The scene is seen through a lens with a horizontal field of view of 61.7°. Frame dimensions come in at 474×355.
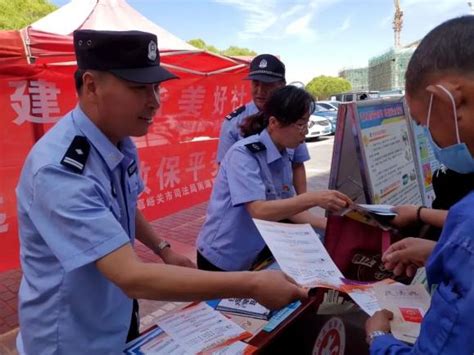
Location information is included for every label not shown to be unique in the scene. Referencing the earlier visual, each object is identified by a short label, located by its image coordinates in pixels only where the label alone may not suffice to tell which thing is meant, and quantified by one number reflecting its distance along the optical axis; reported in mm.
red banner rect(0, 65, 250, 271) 2859
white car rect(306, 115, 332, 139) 12805
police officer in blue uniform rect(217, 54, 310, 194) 2963
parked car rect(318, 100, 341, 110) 15914
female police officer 1597
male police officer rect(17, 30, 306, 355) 908
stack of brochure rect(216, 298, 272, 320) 1198
